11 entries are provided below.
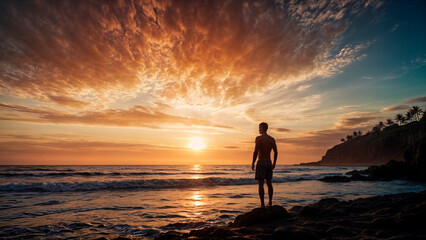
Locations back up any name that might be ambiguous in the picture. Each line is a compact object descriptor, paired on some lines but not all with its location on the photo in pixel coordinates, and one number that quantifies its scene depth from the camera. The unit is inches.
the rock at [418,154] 872.3
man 273.1
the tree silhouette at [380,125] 4217.0
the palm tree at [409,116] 3379.4
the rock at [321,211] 241.8
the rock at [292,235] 151.5
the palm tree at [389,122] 4026.8
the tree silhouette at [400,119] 3609.7
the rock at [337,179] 928.3
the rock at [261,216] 224.7
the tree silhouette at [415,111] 3232.3
